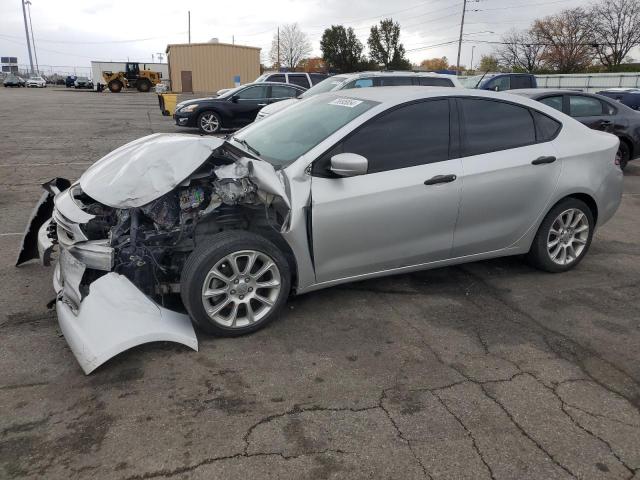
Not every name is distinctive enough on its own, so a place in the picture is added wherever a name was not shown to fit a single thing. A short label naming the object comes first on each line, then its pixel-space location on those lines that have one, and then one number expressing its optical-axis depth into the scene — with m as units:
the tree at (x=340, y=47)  74.25
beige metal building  44.78
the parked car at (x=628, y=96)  19.20
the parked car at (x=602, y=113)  9.41
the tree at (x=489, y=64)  76.81
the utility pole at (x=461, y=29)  56.90
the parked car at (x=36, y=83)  56.69
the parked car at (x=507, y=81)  16.69
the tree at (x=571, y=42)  62.28
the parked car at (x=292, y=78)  17.50
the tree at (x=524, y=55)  68.19
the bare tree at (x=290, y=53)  90.62
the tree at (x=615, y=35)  58.48
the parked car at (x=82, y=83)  53.88
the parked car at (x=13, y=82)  54.50
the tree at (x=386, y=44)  79.69
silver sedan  3.32
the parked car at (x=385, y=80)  11.18
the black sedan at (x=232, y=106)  14.70
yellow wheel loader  43.28
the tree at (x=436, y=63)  100.56
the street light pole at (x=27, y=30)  73.12
